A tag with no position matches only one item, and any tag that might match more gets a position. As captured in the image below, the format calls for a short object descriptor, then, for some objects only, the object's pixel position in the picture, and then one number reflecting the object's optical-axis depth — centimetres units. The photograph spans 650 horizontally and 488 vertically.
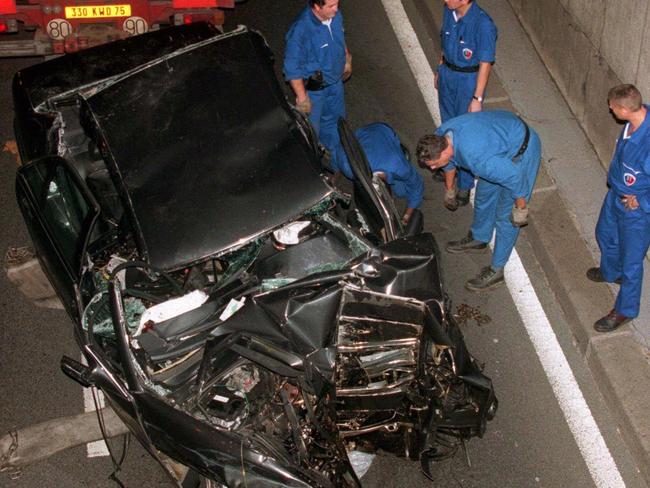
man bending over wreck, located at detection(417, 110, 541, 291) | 669
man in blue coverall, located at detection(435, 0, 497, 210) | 757
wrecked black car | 560
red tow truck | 844
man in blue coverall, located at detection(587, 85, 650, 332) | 621
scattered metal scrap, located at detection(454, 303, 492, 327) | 729
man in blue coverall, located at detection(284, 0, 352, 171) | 784
